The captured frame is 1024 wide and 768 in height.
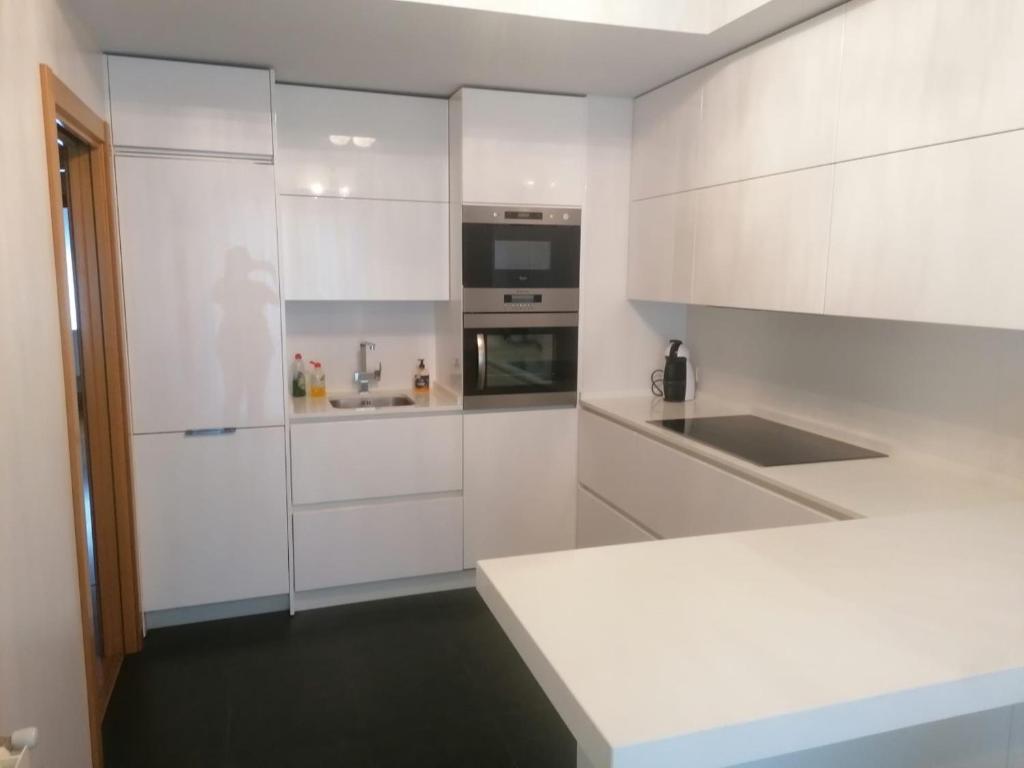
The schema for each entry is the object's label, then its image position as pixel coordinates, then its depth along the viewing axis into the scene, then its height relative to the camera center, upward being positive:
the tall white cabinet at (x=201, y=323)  2.81 -0.19
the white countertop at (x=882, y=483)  1.86 -0.57
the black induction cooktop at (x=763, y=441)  2.37 -0.57
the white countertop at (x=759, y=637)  0.83 -0.50
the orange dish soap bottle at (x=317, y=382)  3.53 -0.51
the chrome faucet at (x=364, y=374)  3.64 -0.49
